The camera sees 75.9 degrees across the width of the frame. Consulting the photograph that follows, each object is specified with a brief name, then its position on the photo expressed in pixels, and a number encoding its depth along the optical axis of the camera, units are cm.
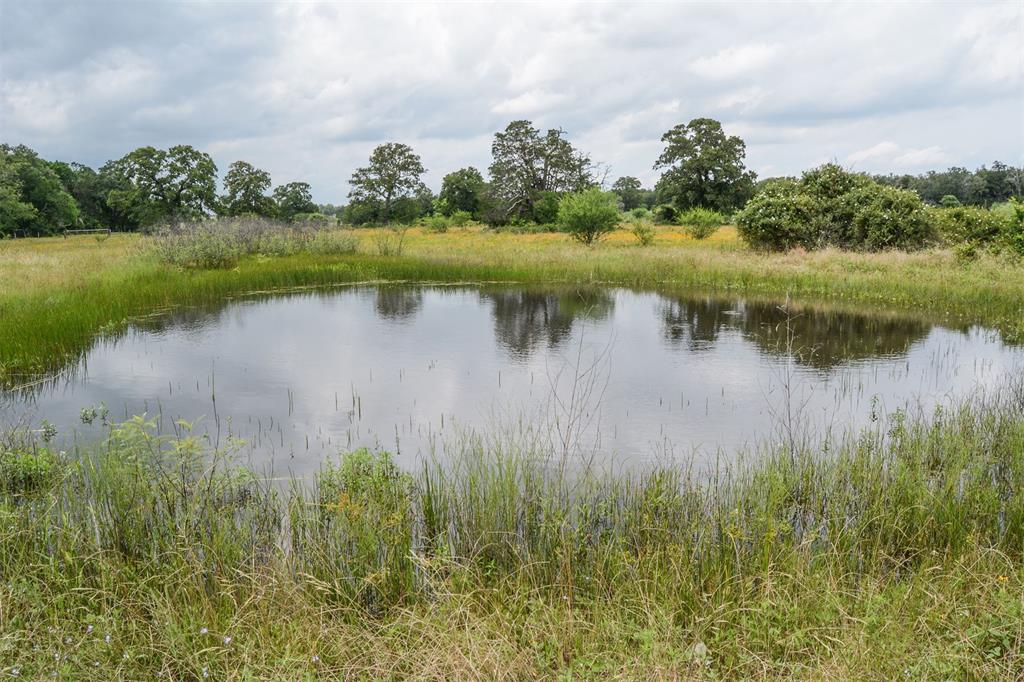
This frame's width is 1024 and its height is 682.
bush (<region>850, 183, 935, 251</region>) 2431
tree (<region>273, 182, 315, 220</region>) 7069
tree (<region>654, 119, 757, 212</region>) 5206
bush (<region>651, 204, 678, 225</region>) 5366
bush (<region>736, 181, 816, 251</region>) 2666
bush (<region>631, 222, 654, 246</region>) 3328
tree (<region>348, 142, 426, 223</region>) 5944
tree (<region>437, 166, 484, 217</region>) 6418
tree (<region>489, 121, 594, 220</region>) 5591
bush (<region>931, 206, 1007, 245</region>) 2175
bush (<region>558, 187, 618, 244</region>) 3291
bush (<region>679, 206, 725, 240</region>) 3681
